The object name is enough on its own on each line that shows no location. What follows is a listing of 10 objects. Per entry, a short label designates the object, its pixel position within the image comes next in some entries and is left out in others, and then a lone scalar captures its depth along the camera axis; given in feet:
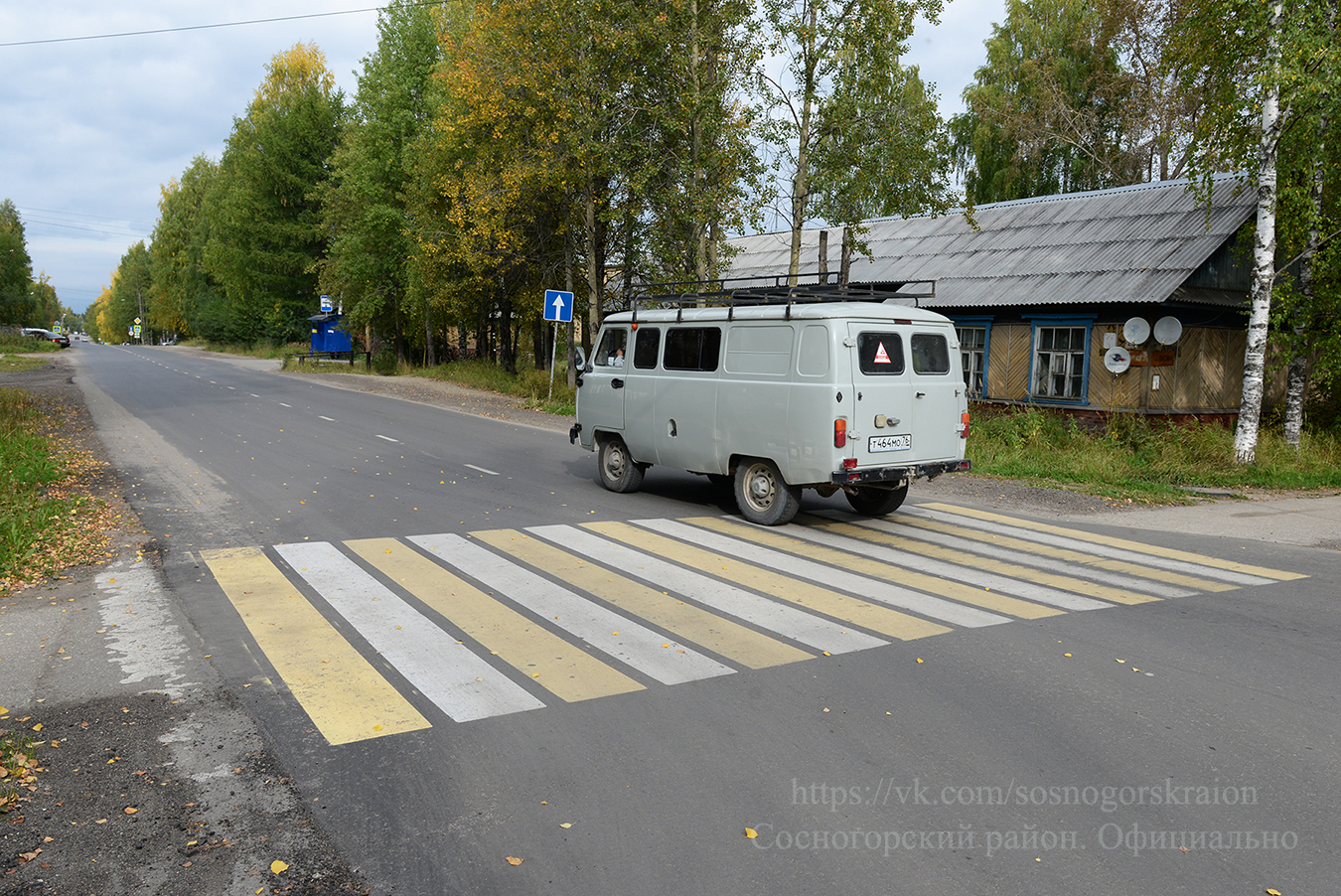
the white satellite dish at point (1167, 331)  55.83
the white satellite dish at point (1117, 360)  57.36
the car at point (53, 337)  231.77
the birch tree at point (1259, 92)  44.34
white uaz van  30.07
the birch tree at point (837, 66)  55.83
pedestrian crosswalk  17.52
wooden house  56.90
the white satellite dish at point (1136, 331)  56.49
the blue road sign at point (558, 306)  74.43
